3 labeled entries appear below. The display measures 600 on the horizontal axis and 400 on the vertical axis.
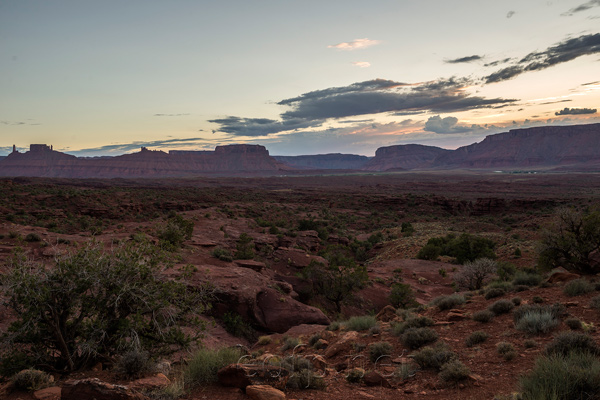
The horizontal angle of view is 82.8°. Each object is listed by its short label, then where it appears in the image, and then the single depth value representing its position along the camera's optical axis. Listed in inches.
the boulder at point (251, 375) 231.3
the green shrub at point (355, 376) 256.5
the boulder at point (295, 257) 903.7
